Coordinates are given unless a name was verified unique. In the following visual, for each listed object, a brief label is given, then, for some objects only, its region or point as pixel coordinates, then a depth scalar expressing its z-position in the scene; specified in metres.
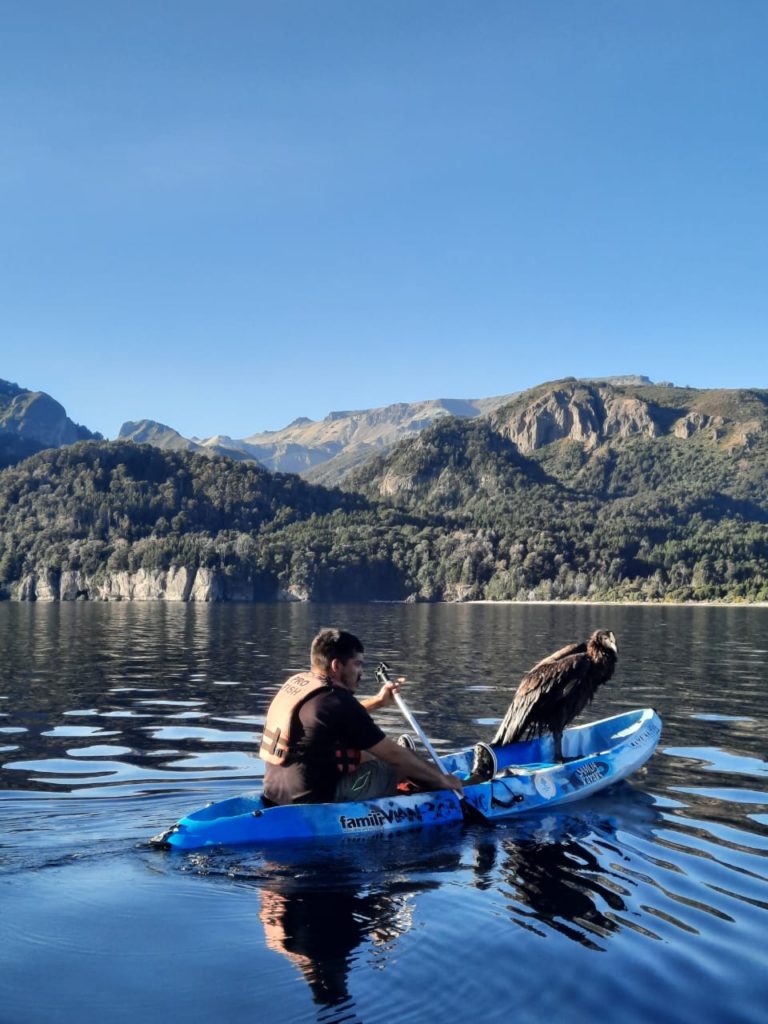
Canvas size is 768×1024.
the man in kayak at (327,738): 12.55
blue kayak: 12.73
